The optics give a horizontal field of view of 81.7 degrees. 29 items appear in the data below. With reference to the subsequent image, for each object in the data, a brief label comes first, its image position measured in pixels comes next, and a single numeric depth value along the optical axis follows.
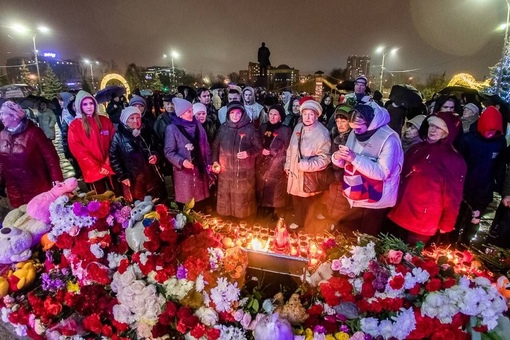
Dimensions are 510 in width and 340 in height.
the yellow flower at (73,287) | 2.35
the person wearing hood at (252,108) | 6.65
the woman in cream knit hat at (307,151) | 3.66
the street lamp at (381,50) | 23.19
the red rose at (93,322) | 2.20
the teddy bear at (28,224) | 2.53
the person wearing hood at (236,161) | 4.10
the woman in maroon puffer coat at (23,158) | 3.58
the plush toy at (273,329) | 1.82
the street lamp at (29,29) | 15.87
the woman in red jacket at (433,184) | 2.90
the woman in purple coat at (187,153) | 4.18
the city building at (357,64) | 56.94
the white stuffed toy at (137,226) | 2.21
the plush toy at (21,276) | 2.31
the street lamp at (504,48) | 11.01
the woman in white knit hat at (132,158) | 4.00
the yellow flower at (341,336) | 1.96
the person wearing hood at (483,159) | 3.62
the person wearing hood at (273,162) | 4.44
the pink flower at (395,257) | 1.93
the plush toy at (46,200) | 2.56
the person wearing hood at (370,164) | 2.84
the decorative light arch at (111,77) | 14.46
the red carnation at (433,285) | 1.76
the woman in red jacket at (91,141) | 4.06
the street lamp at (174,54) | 27.68
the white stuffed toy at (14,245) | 2.35
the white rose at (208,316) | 2.05
